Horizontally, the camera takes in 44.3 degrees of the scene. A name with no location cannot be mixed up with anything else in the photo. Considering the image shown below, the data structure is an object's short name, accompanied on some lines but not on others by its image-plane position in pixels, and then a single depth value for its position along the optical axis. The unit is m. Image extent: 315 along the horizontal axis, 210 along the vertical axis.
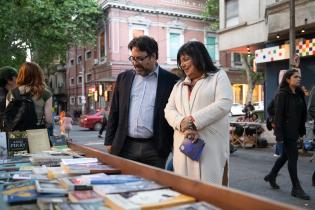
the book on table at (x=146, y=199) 1.59
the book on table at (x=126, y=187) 1.84
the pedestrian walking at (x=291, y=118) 5.13
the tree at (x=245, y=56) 27.62
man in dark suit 3.22
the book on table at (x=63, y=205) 1.65
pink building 29.73
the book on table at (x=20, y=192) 1.81
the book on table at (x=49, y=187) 1.89
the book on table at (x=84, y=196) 1.72
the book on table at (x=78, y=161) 2.71
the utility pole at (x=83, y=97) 33.66
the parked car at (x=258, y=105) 30.37
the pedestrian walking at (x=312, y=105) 5.80
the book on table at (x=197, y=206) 1.58
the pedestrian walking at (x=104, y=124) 18.64
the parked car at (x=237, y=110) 29.10
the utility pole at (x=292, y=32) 10.27
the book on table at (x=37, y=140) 3.70
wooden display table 1.41
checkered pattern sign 12.21
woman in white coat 2.76
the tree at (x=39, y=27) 16.16
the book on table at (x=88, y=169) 2.40
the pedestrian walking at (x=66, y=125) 17.12
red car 24.12
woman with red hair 4.07
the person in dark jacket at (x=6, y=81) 5.08
